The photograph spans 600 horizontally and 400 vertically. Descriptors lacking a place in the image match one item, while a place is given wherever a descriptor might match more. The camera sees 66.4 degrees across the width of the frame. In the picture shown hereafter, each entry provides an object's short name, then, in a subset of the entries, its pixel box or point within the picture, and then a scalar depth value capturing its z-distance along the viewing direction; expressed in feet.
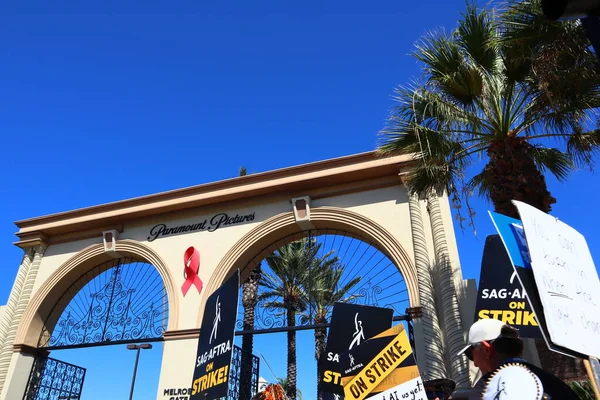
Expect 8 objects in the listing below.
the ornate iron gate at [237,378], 33.94
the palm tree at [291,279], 68.95
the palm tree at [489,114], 22.63
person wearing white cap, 6.24
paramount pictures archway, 31.35
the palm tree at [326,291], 72.43
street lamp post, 66.41
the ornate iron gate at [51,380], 42.80
